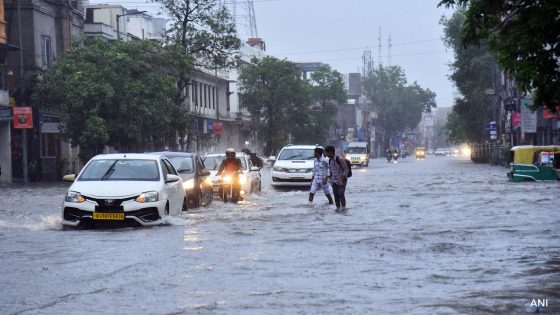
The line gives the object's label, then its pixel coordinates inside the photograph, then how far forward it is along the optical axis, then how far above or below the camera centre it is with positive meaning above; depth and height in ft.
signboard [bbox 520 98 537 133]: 220.74 +0.82
